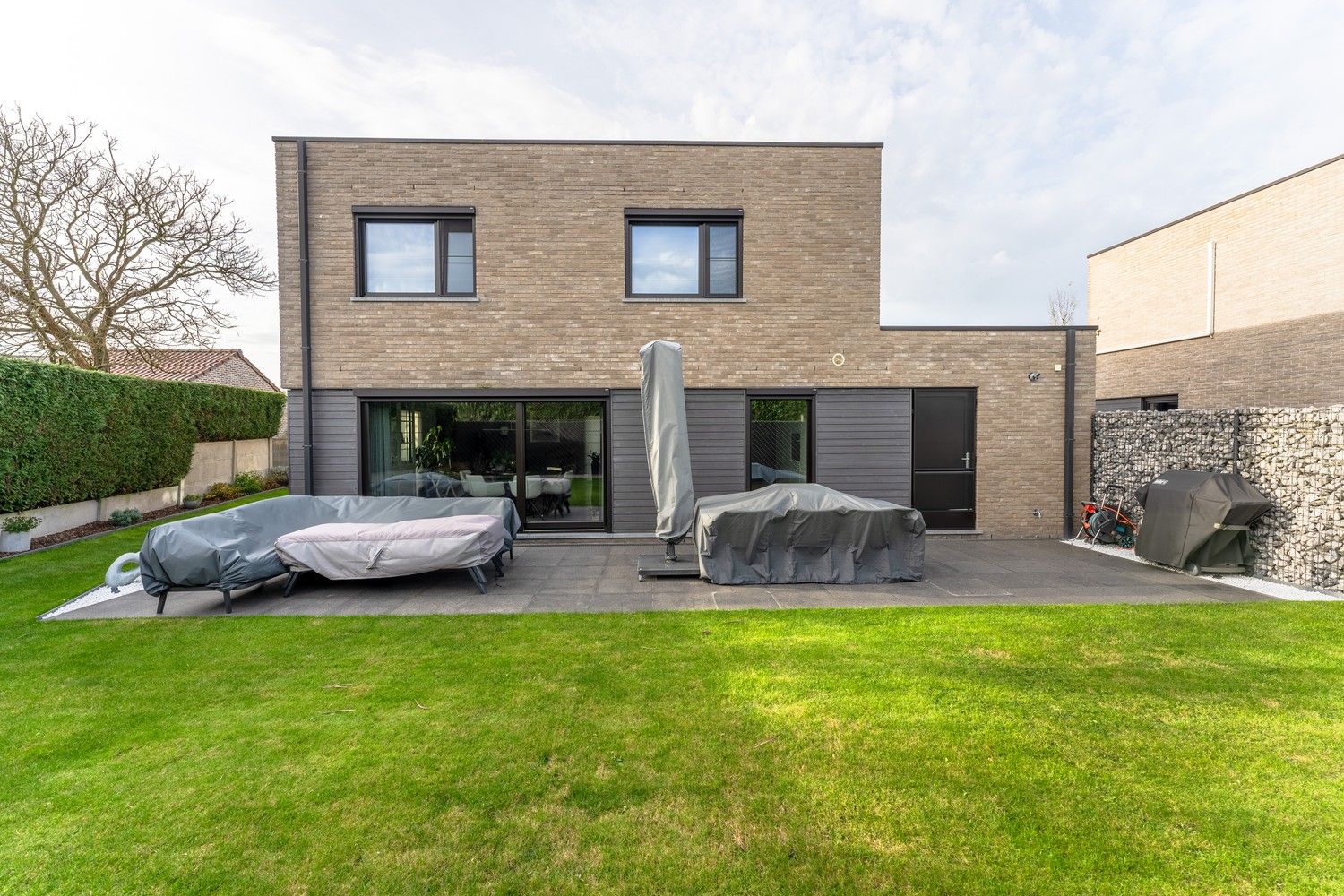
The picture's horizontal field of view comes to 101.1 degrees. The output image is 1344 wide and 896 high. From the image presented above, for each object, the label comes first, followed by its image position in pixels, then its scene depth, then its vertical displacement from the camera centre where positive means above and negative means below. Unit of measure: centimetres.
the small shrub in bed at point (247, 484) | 1429 -127
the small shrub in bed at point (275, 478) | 1575 -127
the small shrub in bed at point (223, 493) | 1340 -141
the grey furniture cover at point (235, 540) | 541 -110
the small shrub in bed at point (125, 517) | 989 -150
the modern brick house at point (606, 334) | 856 +163
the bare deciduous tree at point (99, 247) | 1227 +457
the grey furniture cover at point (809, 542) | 629 -120
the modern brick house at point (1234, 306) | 1163 +334
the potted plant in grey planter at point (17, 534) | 779 -142
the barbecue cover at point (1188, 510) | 649 -85
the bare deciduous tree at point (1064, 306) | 2914 +708
